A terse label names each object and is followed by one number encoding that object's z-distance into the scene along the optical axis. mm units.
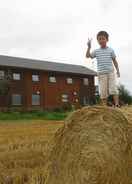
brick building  19300
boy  3175
